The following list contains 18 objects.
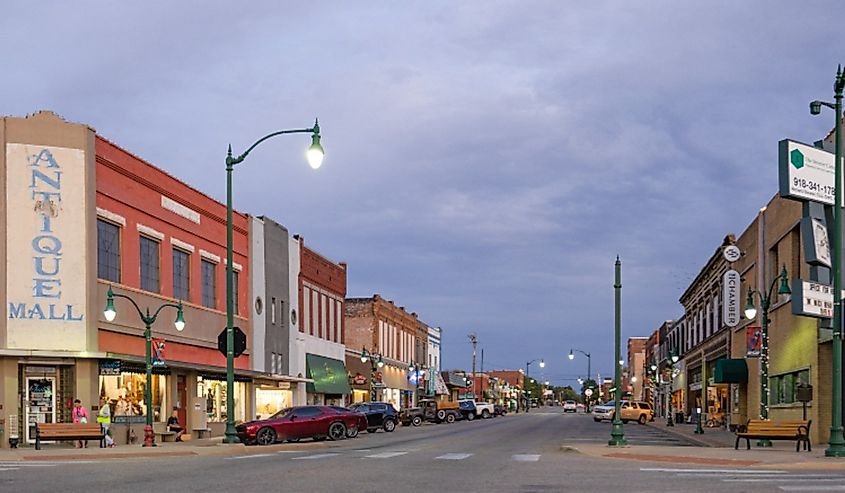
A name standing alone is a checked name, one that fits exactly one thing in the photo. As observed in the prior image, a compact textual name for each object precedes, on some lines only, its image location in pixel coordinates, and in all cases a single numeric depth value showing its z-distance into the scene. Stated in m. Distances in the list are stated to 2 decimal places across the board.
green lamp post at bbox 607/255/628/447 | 31.05
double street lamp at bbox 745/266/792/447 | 36.38
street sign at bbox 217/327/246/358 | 32.88
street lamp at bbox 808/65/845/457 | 25.41
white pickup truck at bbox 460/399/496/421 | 85.12
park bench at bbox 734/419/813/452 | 29.95
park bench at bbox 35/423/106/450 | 32.38
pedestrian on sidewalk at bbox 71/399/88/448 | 35.74
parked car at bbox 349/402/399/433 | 51.19
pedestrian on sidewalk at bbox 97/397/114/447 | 35.69
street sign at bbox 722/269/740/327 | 54.25
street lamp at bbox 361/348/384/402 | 74.84
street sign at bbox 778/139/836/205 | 28.09
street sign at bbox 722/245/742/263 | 53.66
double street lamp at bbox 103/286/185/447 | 34.31
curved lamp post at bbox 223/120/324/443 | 31.88
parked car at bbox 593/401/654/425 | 74.31
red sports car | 38.00
